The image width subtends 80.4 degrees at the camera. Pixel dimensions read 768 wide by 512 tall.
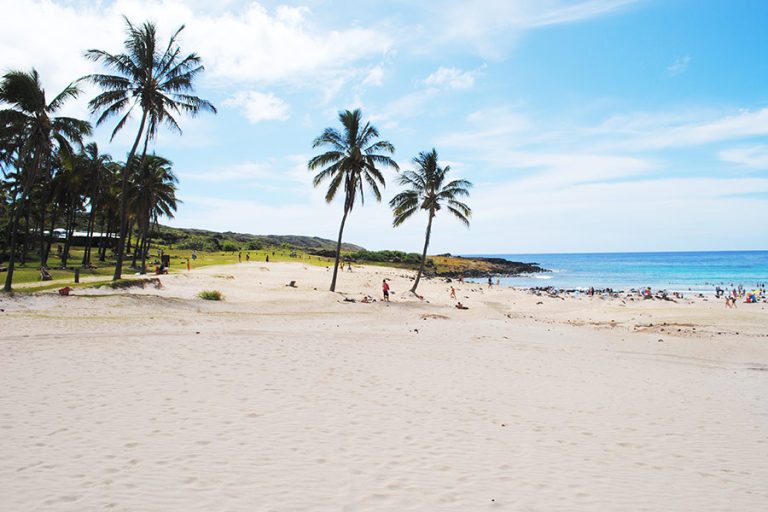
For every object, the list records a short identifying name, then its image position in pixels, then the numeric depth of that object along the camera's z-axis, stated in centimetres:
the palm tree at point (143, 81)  2352
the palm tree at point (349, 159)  2958
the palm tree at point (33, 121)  2092
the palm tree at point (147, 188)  4100
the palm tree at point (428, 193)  3388
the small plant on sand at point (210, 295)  2438
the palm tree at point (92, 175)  4169
